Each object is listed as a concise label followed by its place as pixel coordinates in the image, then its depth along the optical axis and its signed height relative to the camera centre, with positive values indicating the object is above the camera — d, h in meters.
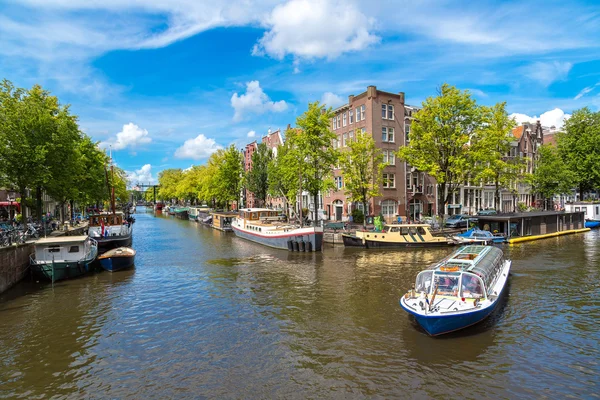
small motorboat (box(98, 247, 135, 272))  30.25 -4.41
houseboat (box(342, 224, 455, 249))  40.97 -4.15
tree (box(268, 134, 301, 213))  50.53 +4.53
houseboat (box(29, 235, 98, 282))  26.06 -3.77
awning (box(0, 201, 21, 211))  49.67 +0.67
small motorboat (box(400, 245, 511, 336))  15.23 -4.32
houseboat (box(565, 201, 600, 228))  61.78 -2.54
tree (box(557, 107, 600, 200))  71.62 +9.78
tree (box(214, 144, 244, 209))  81.06 +6.86
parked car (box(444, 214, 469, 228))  51.22 -3.31
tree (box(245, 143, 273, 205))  78.06 +5.77
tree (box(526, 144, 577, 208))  70.12 +4.06
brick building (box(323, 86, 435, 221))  58.81 +7.69
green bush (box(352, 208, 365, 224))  55.72 -2.41
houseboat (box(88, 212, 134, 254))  36.12 -2.64
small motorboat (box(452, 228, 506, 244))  40.91 -4.37
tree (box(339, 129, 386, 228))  50.19 +4.47
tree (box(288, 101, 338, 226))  48.53 +7.19
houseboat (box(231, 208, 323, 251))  39.47 -3.46
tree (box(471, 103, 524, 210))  47.00 +6.92
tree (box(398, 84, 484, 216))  46.38 +8.15
